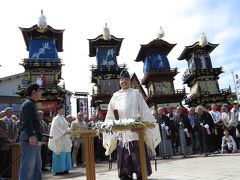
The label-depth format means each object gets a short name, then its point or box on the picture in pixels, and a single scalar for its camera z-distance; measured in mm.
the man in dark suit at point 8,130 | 8802
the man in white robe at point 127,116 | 5469
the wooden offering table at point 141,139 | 4465
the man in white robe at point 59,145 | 9008
